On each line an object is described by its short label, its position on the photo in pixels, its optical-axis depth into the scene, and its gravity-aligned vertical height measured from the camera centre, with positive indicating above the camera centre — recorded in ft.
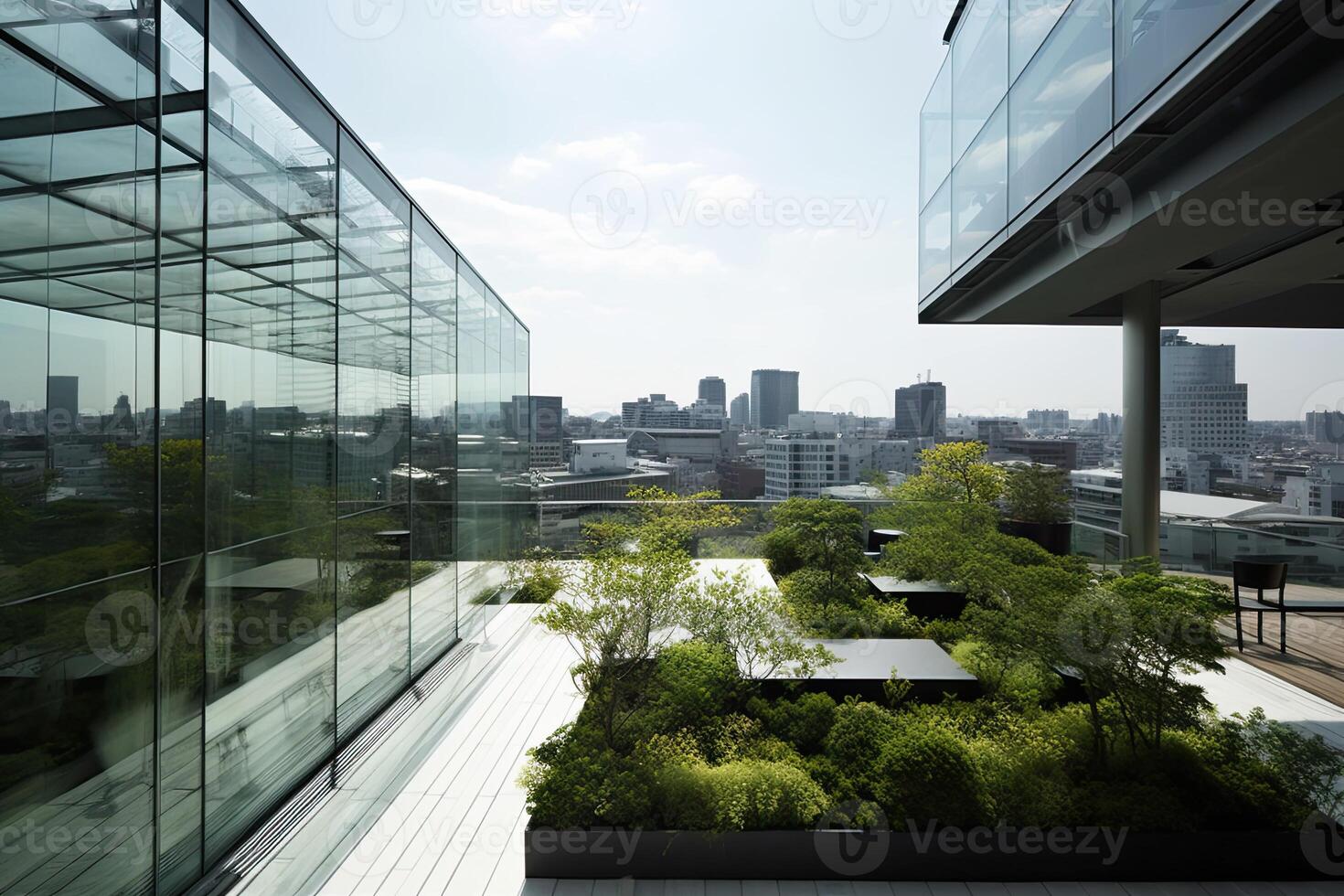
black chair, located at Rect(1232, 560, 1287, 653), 18.89 -3.97
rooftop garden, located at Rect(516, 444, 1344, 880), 9.98 -5.33
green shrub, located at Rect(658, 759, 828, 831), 9.72 -5.50
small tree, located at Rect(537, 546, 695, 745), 12.32 -3.35
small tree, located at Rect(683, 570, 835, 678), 14.51 -4.48
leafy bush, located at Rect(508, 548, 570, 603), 25.93 -5.61
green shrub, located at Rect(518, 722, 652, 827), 9.78 -5.48
